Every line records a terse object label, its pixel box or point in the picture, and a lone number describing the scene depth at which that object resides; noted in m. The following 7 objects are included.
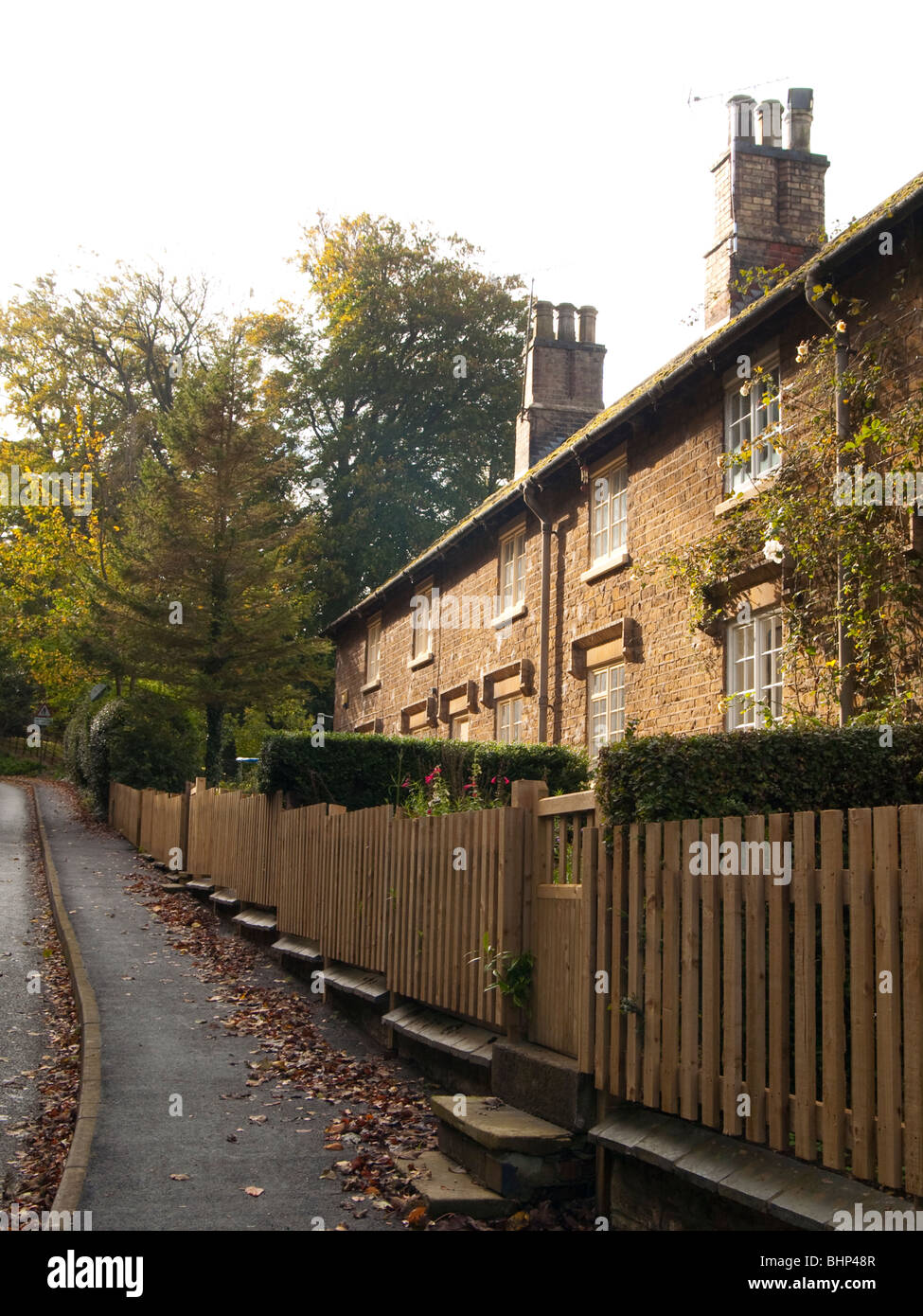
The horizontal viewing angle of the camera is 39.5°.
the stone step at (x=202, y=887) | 16.83
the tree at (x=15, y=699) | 52.22
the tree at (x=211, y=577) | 25.23
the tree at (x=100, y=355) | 41.59
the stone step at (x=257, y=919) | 13.32
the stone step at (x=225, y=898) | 15.23
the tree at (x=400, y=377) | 40.19
